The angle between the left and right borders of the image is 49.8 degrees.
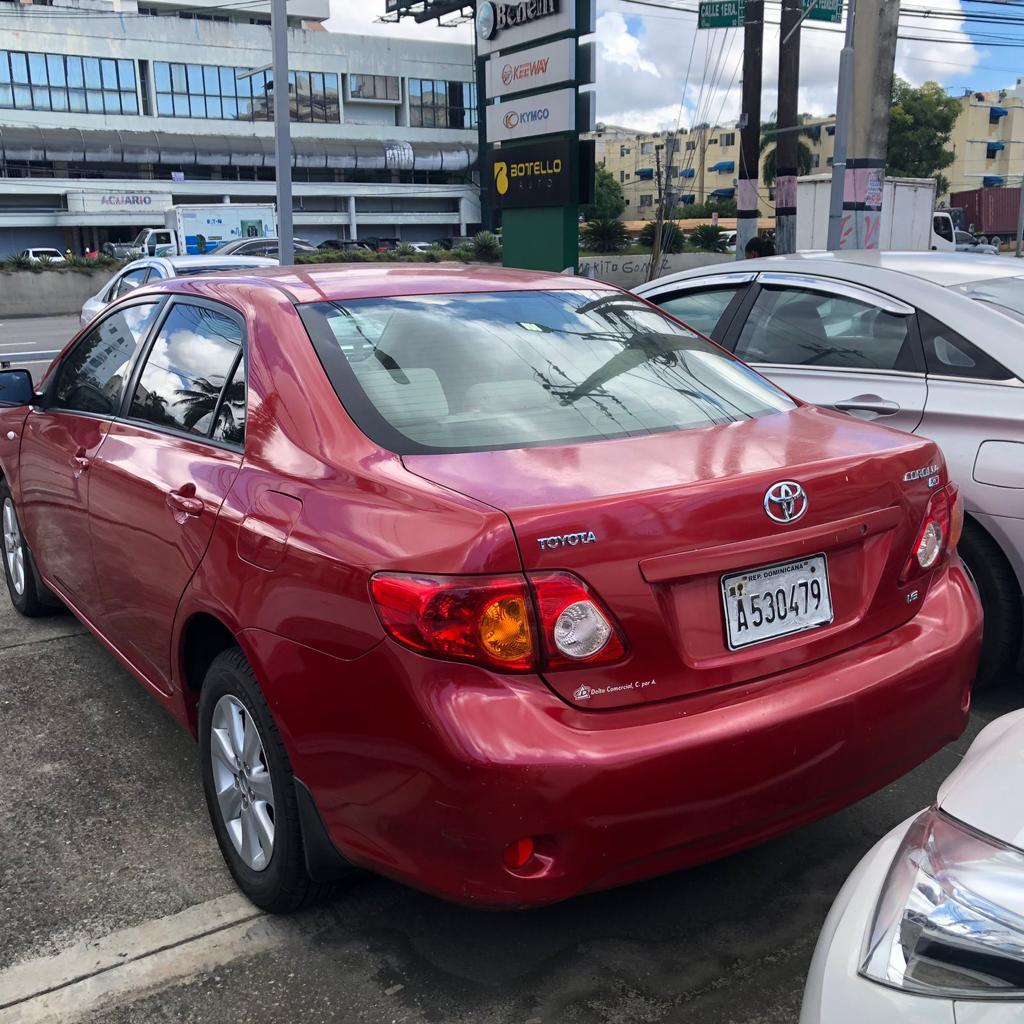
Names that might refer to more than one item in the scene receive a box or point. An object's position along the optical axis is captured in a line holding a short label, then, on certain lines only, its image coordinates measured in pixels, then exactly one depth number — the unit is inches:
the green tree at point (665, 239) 1449.6
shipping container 2194.9
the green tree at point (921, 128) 2615.7
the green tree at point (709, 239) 1577.3
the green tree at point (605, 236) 1374.3
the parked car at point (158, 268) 453.1
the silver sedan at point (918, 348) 159.9
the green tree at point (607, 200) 2950.3
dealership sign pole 540.4
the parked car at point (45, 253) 1888.3
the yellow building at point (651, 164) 3533.5
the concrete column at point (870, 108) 514.0
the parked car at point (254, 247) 1112.8
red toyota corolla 88.0
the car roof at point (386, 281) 128.4
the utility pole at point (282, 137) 542.9
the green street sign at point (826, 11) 719.1
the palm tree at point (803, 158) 2966.8
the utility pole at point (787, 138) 801.6
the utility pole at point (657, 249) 1122.0
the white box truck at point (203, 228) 1443.2
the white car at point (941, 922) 55.9
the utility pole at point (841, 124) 611.8
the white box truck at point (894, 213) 1203.9
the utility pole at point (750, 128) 811.4
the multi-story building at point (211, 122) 2372.0
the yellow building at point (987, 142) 3336.6
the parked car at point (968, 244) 1543.8
